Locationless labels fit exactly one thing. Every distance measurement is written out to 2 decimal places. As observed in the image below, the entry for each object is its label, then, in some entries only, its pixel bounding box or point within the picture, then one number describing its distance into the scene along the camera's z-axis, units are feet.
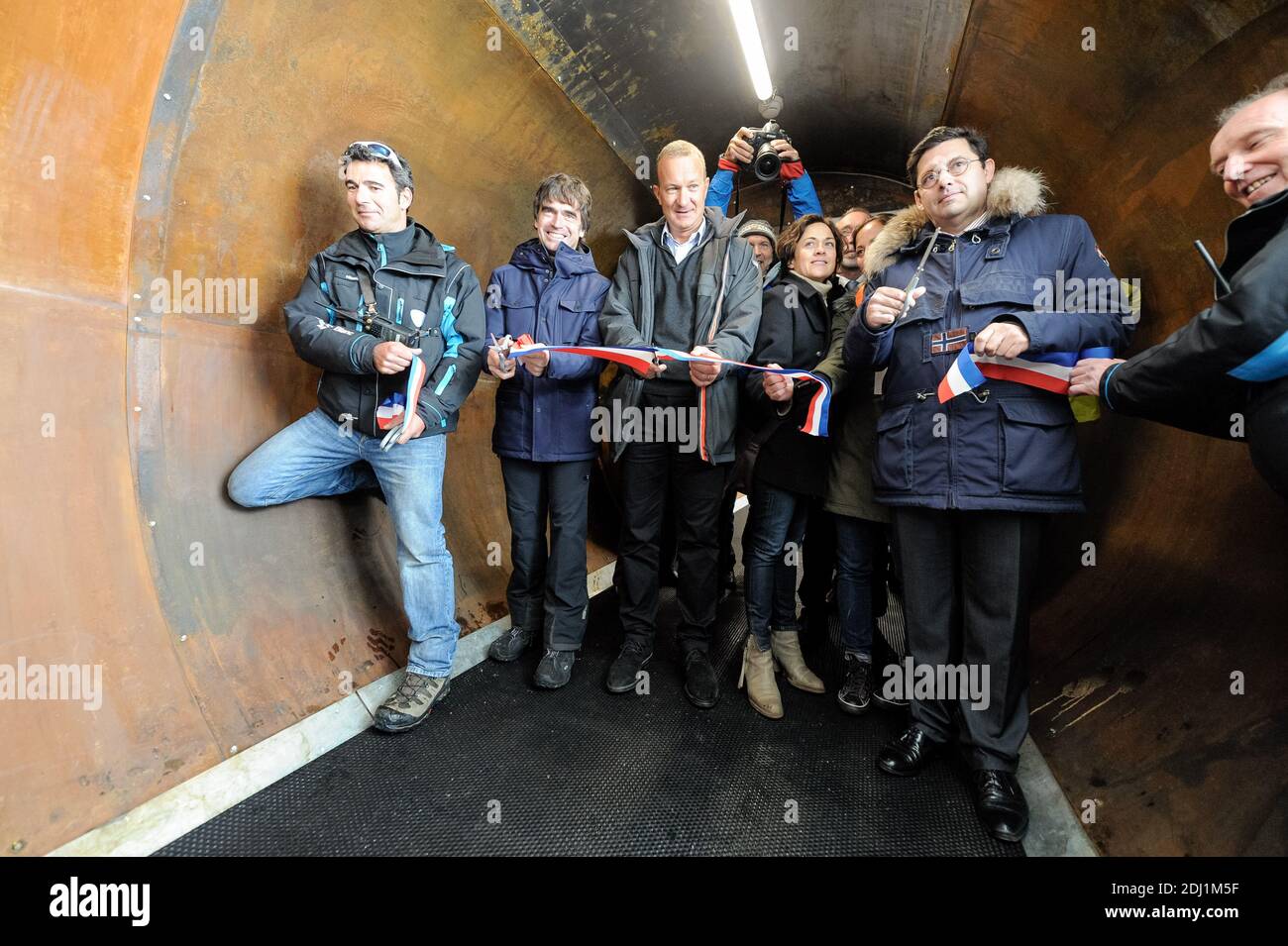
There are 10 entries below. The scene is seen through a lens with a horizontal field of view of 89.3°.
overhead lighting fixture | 12.07
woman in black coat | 9.55
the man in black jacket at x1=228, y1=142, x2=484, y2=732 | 8.18
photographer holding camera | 12.57
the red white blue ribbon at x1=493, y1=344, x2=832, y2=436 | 8.45
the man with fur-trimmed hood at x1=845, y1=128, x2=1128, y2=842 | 6.72
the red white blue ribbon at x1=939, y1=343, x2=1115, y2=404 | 6.51
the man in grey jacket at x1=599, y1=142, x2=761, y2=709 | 9.07
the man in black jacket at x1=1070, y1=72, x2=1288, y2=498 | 4.63
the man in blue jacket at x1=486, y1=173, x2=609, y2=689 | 9.39
